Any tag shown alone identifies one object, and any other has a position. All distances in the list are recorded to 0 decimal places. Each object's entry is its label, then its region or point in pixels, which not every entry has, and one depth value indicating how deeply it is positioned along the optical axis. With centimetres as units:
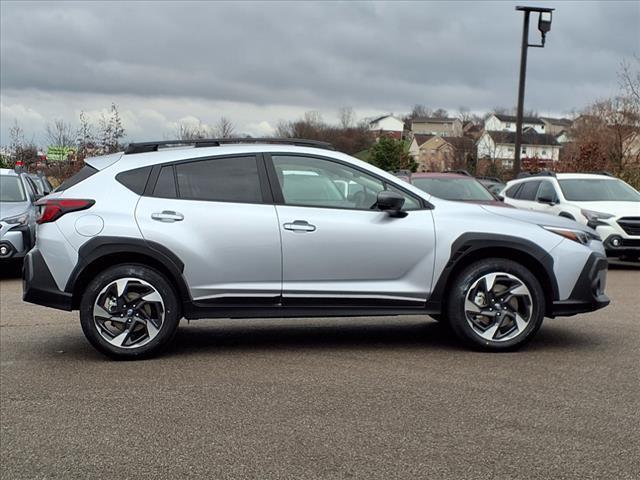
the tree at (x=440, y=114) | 10819
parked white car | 1207
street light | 1958
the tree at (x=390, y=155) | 5466
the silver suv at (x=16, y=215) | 1096
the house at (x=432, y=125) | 10158
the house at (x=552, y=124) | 13312
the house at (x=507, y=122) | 11514
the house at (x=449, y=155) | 5547
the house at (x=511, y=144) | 6218
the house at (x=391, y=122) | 12169
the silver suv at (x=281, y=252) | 561
